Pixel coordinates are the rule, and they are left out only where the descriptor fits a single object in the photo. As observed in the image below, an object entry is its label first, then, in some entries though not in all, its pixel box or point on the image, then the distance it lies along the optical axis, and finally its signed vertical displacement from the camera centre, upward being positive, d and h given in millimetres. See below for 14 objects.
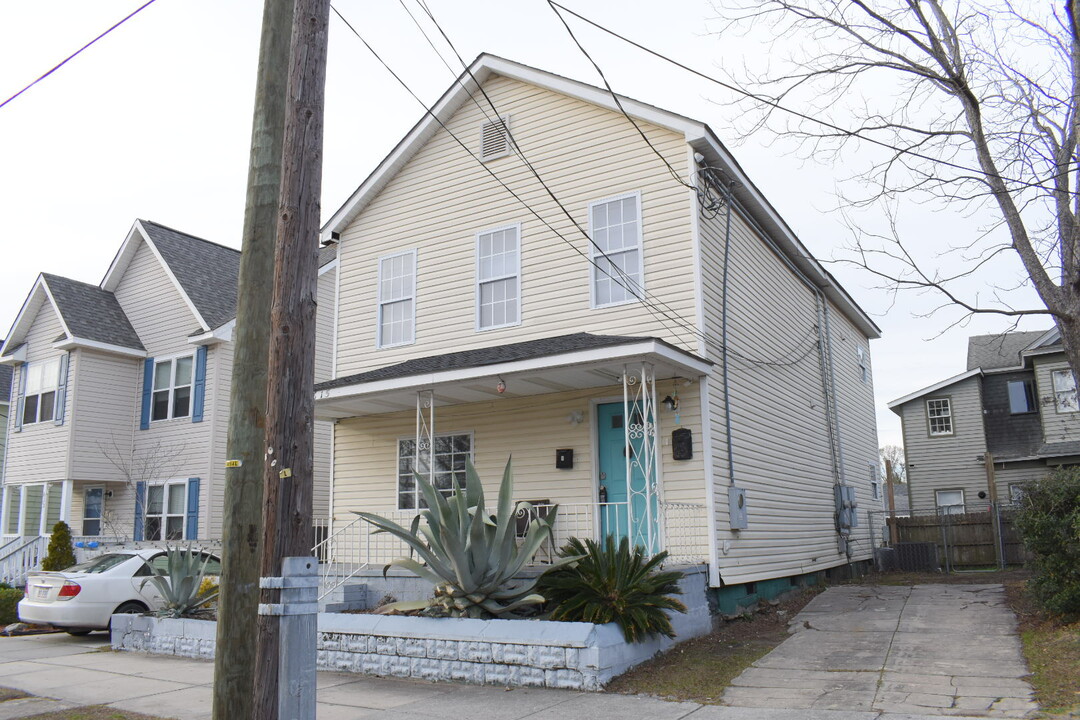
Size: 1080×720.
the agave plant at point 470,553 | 8805 -326
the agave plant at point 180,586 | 11633 -789
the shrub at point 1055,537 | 9059 -283
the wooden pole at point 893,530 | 21950 -412
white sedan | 12297 -939
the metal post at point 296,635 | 4668 -609
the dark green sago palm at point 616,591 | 8469 -732
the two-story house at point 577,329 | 11391 +2955
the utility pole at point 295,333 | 4891 +1162
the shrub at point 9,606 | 14992 -1308
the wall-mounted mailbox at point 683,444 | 11258 +969
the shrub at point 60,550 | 17406 -416
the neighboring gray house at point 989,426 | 26516 +2833
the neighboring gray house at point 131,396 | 20250 +3330
